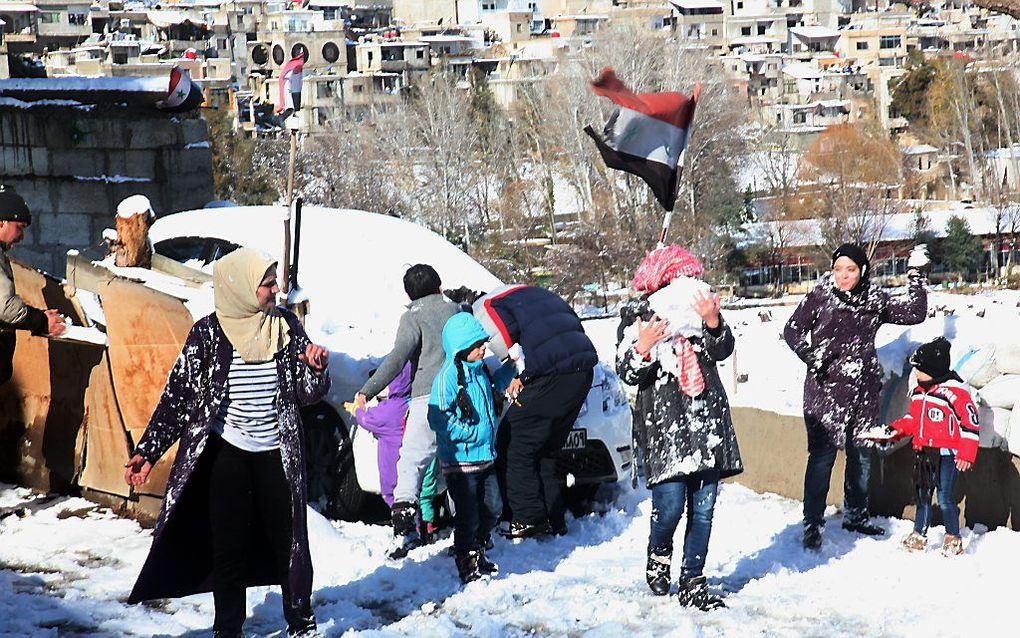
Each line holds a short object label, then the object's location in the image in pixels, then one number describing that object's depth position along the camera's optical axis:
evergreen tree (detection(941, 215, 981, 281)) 67.19
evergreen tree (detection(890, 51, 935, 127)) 95.94
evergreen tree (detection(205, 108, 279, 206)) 58.47
